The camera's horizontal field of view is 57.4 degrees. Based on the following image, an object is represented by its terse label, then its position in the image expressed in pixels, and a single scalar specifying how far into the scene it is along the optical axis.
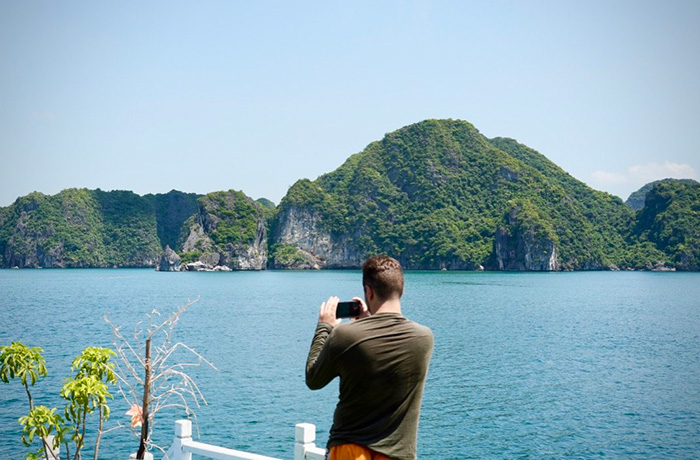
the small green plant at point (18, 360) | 5.24
